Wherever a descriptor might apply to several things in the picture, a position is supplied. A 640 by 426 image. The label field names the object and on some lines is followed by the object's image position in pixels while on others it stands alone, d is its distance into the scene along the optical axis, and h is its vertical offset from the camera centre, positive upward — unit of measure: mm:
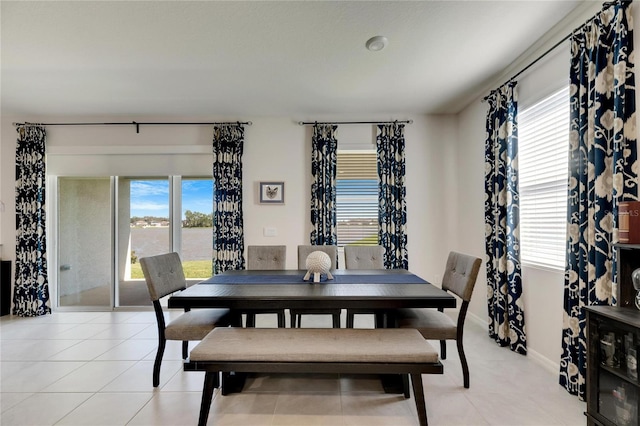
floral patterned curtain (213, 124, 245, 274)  3992 +246
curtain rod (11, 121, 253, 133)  4133 +1294
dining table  1913 -516
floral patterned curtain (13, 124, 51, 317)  3980 -109
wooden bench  1656 -783
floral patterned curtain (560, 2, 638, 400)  1761 +313
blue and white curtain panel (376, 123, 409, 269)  3930 +278
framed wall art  4152 +345
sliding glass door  4289 -172
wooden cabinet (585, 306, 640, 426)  1406 -748
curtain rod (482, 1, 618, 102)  1866 +1283
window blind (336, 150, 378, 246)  4242 +176
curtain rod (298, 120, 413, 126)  4055 +1285
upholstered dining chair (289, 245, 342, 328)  3191 -387
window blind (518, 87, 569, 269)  2393 +312
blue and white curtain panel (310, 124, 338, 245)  4004 +421
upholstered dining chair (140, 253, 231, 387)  2205 -773
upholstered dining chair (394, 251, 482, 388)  2123 -775
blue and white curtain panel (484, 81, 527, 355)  2766 -107
